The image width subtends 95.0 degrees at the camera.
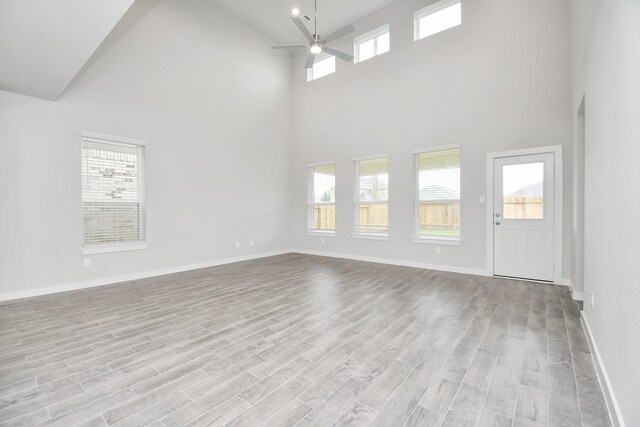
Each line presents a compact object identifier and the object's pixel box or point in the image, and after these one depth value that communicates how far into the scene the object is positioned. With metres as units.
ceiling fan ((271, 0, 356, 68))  4.37
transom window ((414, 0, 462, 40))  5.42
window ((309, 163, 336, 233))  7.25
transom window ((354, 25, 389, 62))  6.35
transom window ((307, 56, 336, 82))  7.21
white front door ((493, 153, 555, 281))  4.50
